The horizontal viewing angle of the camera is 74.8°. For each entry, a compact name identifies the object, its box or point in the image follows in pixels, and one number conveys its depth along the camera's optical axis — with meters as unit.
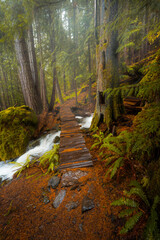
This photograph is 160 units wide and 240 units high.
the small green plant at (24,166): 4.62
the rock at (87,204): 2.20
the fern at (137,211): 1.39
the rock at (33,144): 6.75
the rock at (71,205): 2.35
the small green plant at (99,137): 4.59
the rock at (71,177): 2.94
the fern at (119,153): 2.58
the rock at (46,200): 2.70
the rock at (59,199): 2.53
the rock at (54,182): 3.06
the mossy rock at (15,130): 6.32
